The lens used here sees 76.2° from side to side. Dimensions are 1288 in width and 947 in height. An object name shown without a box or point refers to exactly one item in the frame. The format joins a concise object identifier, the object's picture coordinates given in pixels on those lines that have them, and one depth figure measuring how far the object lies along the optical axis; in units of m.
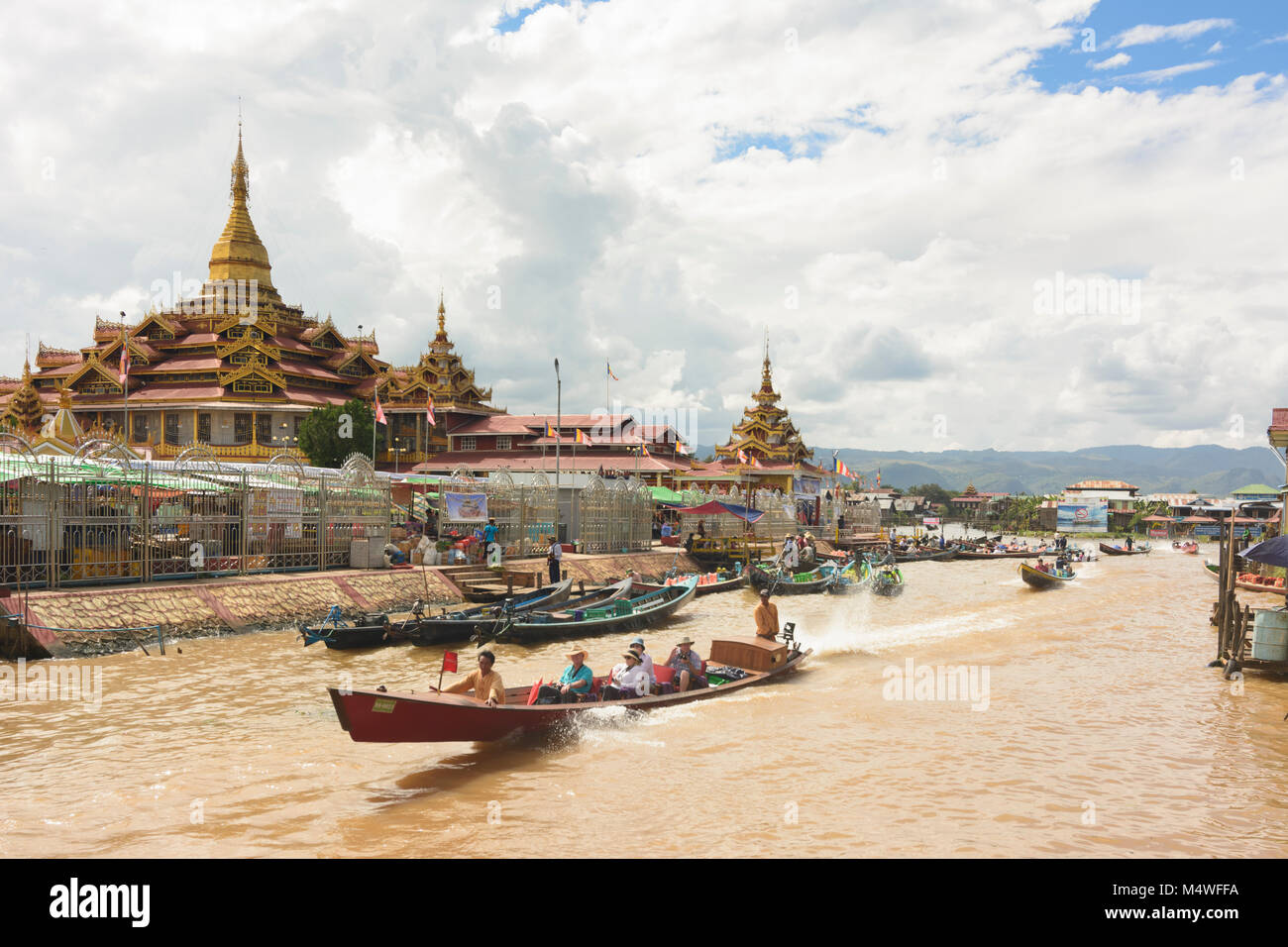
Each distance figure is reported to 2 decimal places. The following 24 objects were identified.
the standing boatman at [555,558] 26.70
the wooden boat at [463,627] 17.59
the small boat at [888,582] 31.58
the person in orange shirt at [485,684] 10.35
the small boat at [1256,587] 28.03
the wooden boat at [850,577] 31.19
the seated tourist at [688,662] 13.05
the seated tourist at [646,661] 12.07
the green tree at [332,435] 45.91
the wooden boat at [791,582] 30.84
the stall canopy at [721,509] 36.38
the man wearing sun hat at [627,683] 11.66
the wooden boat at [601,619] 18.69
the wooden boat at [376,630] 16.67
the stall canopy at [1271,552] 14.70
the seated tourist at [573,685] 11.24
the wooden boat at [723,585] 29.86
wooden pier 15.93
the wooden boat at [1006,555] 55.24
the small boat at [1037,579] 35.31
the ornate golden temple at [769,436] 65.56
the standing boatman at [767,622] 15.77
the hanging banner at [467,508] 27.95
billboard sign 91.94
